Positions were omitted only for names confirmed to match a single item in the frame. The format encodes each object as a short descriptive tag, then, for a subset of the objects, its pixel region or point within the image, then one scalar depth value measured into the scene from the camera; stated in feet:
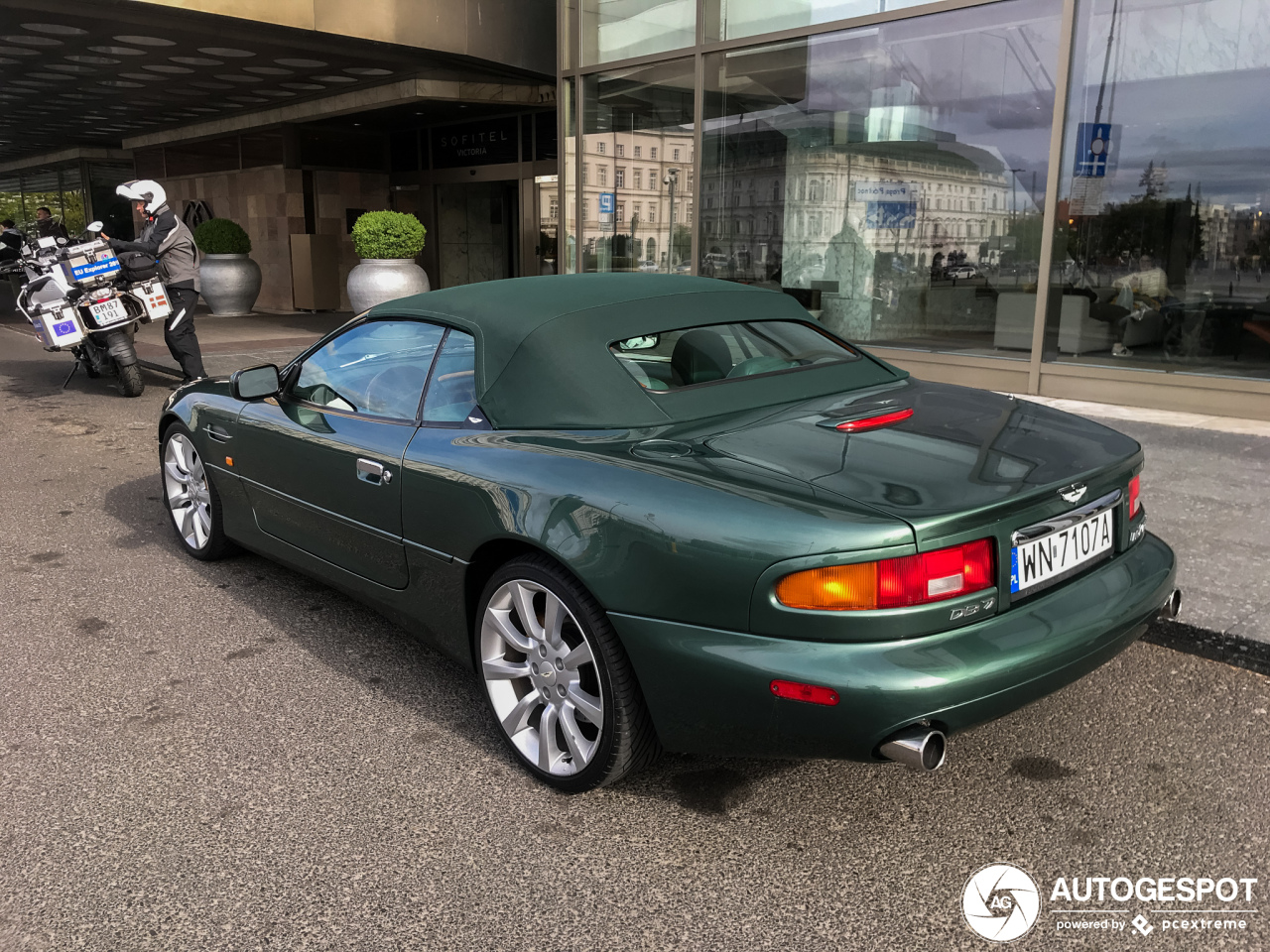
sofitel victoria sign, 63.00
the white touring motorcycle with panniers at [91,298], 33.55
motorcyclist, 33.47
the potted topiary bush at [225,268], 63.46
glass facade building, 28.55
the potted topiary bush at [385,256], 47.57
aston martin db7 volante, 7.88
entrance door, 67.62
